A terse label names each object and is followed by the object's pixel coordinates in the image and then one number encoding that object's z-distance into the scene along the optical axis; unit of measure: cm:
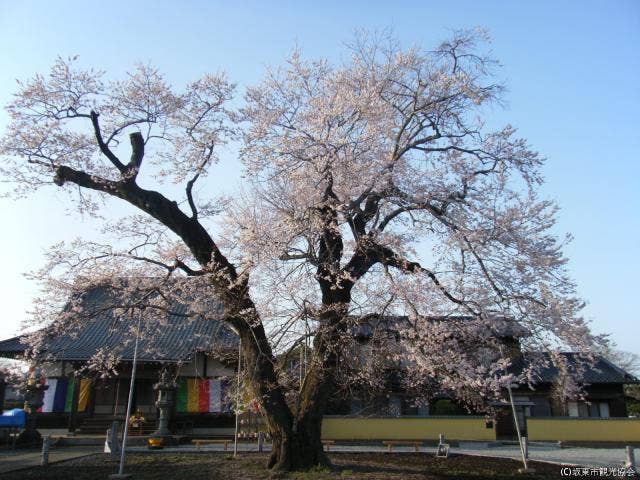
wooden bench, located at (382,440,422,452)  1418
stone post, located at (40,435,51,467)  1143
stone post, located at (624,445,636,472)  977
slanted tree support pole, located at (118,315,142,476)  972
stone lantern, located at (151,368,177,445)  1519
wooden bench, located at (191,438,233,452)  1404
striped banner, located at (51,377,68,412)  1761
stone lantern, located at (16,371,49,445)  1552
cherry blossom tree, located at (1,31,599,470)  900
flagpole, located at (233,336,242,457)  1065
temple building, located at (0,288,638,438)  1741
